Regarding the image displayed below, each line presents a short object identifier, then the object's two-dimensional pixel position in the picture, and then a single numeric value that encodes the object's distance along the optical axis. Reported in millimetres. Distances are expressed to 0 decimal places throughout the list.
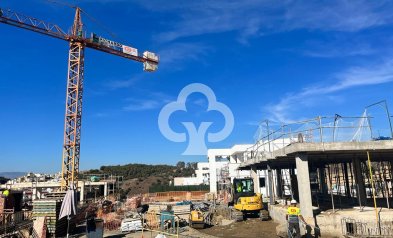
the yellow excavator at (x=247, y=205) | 21672
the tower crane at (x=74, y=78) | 41500
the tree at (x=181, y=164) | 164400
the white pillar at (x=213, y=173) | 60559
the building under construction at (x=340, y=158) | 15875
